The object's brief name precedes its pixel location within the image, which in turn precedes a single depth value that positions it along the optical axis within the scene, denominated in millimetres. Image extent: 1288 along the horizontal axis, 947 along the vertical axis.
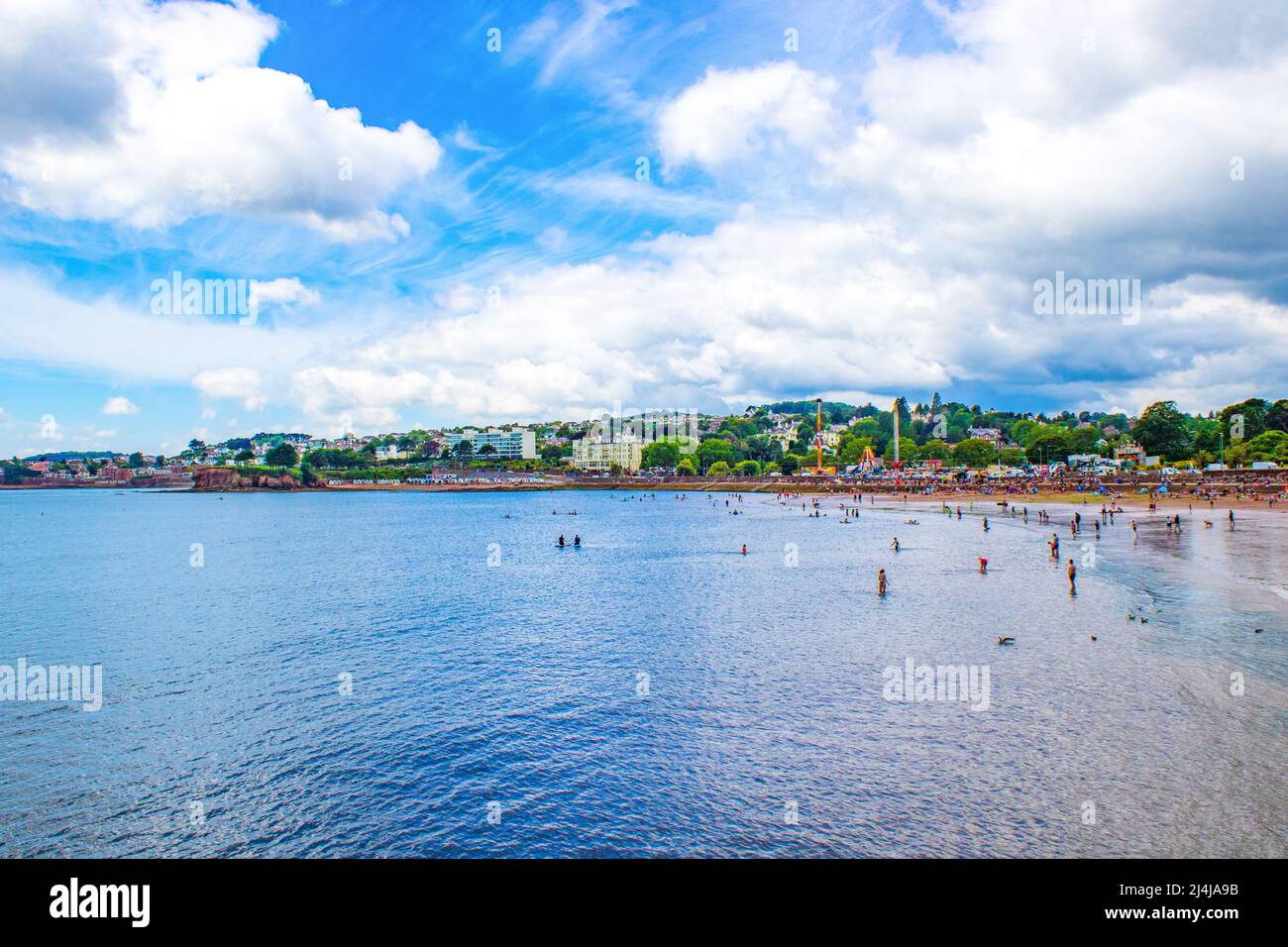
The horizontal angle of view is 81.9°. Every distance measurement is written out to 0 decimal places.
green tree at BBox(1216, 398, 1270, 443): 164662
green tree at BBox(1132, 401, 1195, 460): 167750
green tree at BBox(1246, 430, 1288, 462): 137250
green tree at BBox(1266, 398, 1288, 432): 159625
